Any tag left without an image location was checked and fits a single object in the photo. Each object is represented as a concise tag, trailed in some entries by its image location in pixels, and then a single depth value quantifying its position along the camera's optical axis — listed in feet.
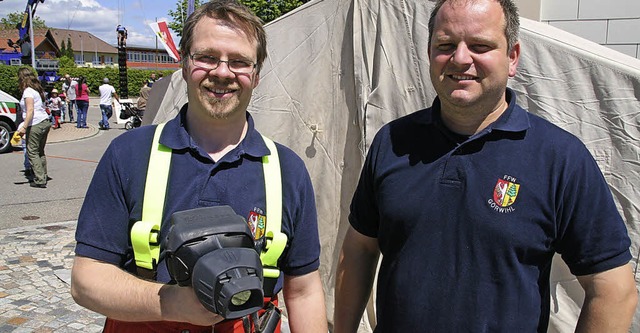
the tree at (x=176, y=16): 96.29
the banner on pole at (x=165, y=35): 32.22
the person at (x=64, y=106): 70.14
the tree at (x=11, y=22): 257.34
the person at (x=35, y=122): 28.32
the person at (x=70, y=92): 62.06
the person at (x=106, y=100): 59.06
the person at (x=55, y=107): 58.70
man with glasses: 5.15
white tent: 9.59
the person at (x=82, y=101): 58.61
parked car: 39.70
